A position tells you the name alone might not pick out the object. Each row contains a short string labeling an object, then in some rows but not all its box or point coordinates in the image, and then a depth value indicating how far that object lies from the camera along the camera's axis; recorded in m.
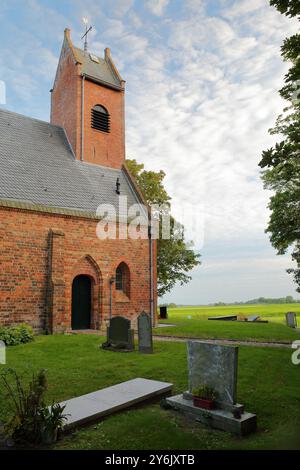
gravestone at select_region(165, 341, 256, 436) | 5.45
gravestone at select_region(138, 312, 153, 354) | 11.83
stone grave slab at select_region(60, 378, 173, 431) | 5.70
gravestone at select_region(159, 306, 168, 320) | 26.76
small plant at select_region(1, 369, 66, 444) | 4.98
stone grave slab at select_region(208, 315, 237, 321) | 27.46
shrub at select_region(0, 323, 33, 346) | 13.28
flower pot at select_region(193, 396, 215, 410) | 5.88
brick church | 16.09
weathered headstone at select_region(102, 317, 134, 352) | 12.38
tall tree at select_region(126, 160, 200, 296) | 28.12
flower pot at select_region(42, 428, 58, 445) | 4.99
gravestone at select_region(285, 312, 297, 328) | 21.06
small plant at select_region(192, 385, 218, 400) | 6.01
